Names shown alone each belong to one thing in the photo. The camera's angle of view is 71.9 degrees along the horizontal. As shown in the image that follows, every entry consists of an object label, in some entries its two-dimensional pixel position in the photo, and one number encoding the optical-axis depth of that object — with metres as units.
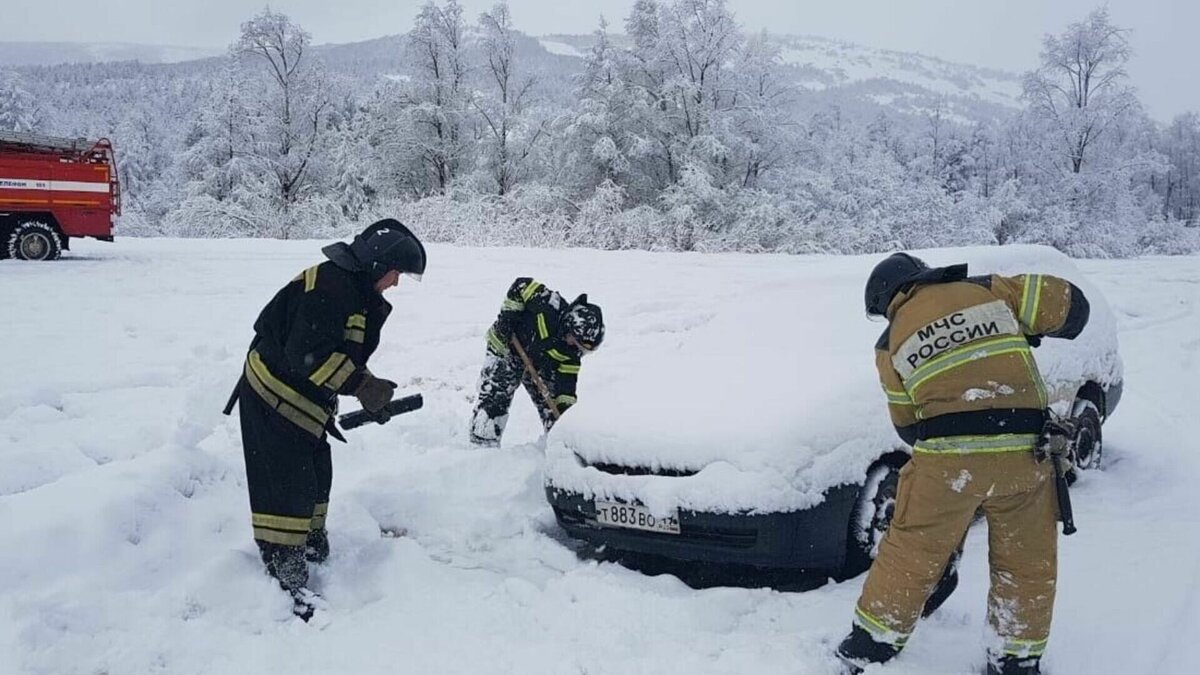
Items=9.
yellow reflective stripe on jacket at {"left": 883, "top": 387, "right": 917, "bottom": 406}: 3.00
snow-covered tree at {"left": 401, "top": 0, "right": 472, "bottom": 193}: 30.52
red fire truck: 13.45
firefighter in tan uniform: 2.79
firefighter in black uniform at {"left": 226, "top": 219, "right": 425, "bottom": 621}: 3.44
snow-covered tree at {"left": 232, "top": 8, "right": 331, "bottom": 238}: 31.00
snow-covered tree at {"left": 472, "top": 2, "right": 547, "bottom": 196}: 30.97
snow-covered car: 3.53
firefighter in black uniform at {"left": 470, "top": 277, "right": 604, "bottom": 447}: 5.32
